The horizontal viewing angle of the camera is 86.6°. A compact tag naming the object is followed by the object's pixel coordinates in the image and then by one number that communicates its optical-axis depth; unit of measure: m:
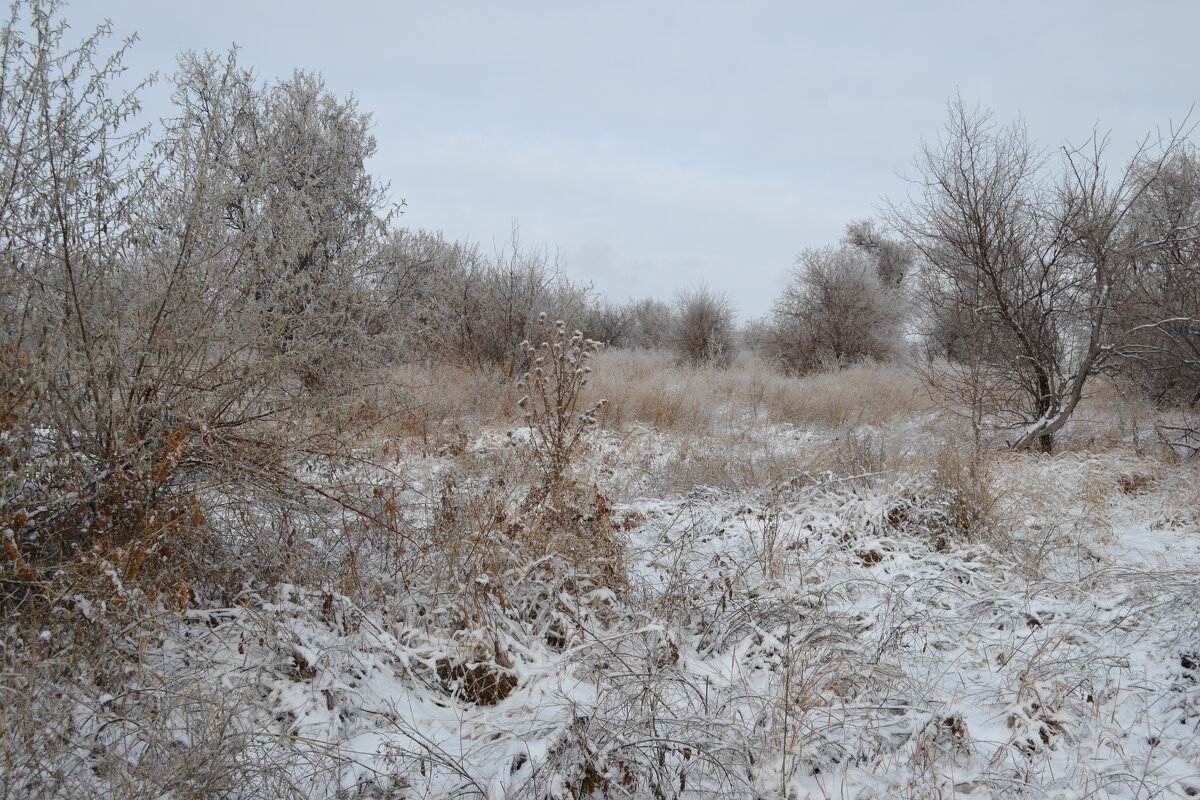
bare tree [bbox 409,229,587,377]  10.18
